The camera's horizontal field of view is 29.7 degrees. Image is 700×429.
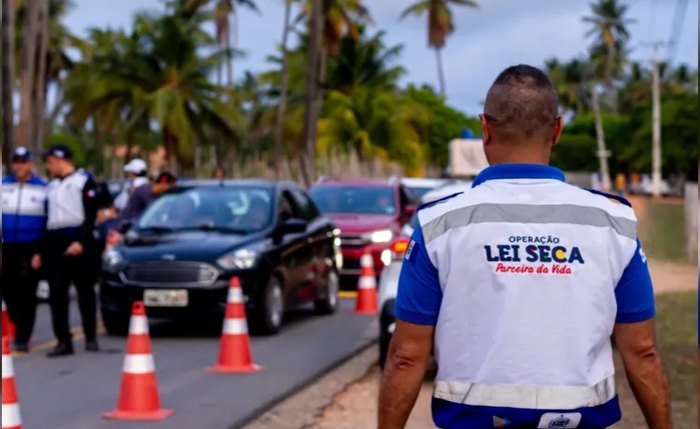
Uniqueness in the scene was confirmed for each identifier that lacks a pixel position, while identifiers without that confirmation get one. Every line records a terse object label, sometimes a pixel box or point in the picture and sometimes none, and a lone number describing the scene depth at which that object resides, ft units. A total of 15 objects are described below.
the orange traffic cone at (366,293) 52.44
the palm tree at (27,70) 89.20
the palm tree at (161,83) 170.60
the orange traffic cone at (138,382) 27.78
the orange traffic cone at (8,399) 22.16
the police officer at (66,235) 36.99
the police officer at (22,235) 37.86
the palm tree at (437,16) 241.55
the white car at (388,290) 34.20
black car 41.70
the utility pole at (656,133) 249.55
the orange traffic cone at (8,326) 37.52
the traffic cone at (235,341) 34.65
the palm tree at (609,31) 378.32
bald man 10.59
